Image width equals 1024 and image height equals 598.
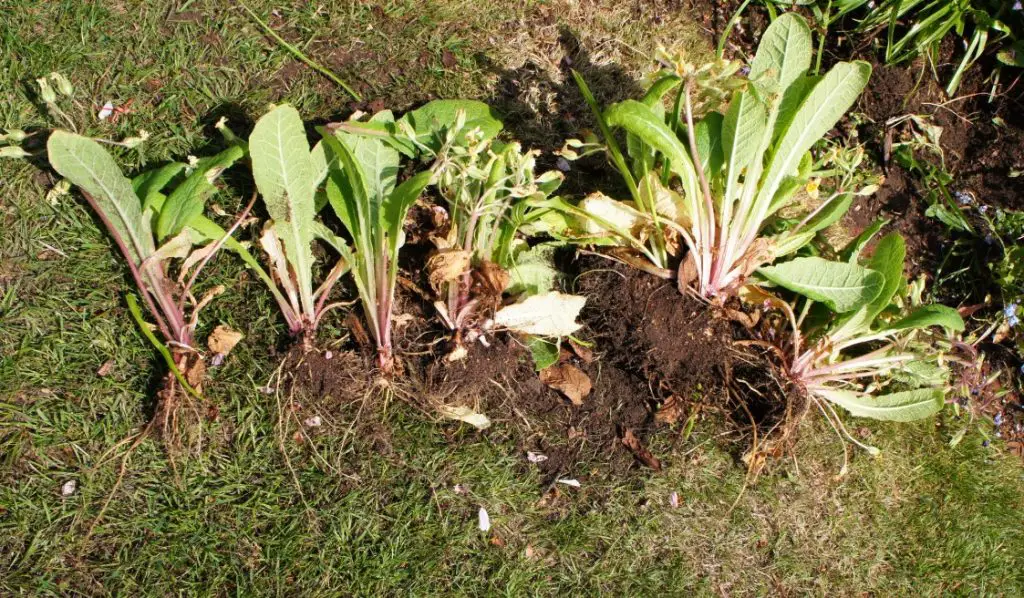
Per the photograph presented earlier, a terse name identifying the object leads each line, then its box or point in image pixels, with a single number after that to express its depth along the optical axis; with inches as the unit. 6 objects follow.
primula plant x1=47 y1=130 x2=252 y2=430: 89.3
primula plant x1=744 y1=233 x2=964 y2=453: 100.7
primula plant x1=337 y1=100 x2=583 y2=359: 91.7
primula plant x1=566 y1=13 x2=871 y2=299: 98.0
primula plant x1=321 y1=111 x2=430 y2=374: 92.2
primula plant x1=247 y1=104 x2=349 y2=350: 91.0
